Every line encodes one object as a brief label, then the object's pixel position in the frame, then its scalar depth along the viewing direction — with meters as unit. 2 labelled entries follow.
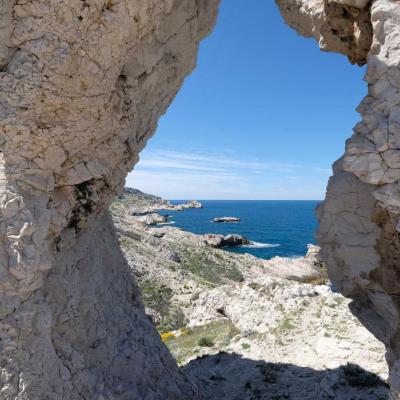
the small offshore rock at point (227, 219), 170.62
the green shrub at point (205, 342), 18.80
